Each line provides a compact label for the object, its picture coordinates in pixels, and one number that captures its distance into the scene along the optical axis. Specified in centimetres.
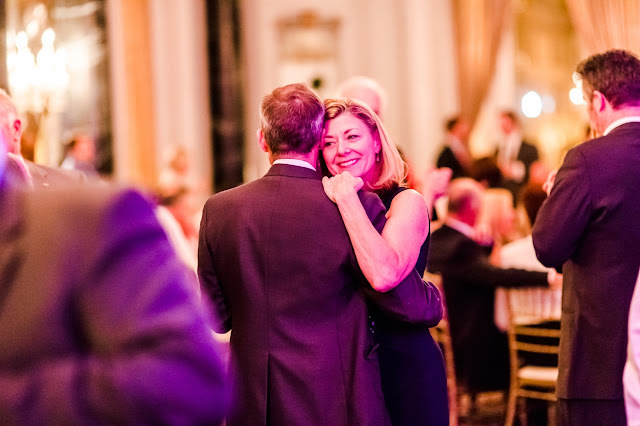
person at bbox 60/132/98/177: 779
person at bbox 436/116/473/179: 909
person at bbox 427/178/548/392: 477
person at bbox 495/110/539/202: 951
